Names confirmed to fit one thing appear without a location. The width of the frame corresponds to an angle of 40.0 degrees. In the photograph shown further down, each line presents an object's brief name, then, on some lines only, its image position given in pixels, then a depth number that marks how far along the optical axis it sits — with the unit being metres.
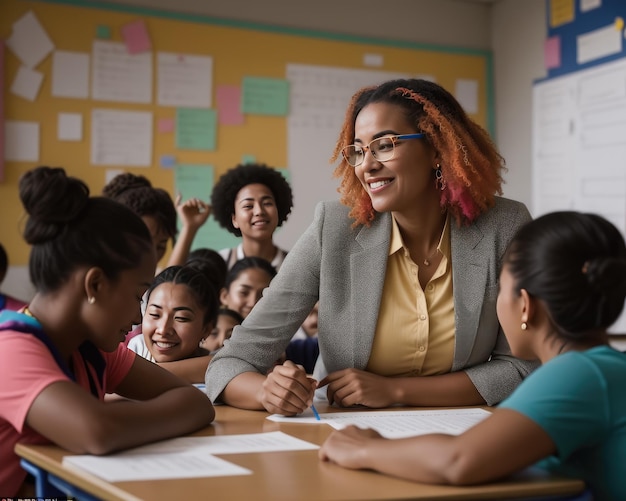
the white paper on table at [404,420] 1.52
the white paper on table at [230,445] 1.37
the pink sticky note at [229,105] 4.89
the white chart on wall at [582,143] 4.47
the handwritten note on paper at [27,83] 4.44
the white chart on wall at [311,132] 5.06
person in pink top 1.32
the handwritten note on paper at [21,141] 4.41
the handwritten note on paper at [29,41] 4.43
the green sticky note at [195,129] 4.79
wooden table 1.10
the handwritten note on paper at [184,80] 4.76
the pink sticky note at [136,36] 4.67
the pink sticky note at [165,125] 4.75
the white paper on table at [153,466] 1.20
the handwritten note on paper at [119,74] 4.61
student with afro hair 3.41
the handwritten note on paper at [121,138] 4.60
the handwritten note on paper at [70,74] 4.52
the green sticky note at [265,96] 4.95
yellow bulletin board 4.44
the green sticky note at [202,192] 4.79
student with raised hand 3.15
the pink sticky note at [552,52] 4.94
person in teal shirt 1.15
